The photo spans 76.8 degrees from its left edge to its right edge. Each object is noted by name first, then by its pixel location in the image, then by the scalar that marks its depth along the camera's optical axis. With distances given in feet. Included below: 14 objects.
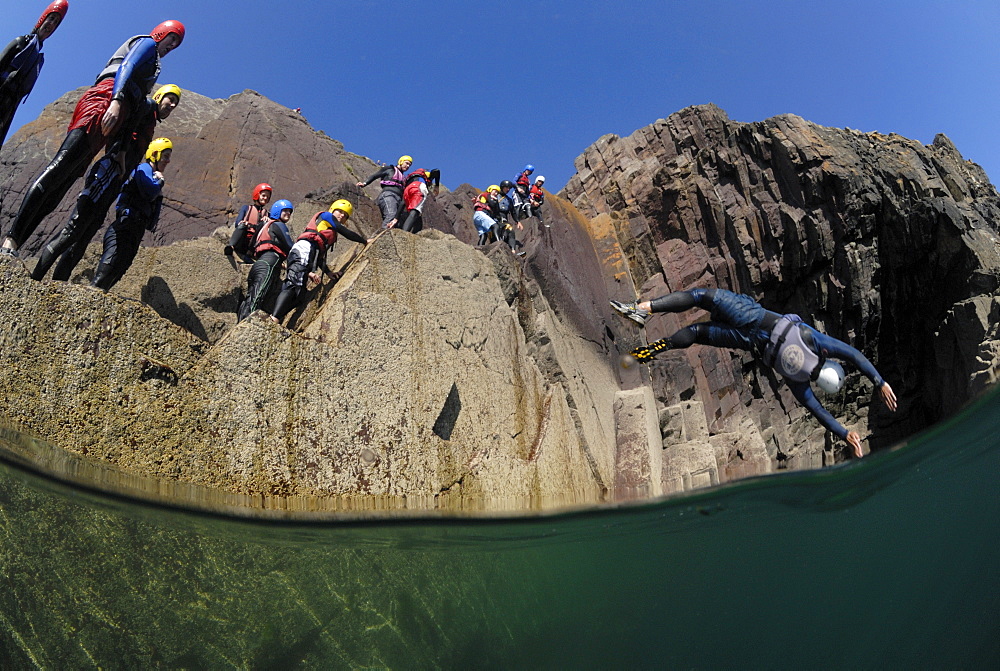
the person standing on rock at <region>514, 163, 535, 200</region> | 51.11
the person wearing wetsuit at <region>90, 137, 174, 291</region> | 22.80
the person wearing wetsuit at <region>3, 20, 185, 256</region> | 16.92
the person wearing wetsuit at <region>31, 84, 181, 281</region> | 19.86
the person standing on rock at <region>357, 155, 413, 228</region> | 39.88
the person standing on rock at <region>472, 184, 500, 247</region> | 43.91
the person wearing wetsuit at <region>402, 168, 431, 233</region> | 37.98
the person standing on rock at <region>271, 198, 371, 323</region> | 24.82
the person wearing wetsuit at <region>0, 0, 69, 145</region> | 18.95
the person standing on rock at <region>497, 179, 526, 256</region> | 49.96
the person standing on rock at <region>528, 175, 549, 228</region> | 50.10
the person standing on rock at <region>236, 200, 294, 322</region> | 25.63
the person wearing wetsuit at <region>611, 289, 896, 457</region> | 21.94
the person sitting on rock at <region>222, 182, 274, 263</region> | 28.81
